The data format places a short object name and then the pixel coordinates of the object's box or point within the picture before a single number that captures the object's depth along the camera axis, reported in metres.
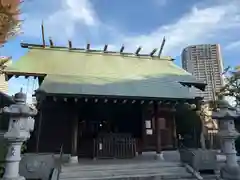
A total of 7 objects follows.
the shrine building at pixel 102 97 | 7.44
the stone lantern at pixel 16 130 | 4.92
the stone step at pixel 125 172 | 5.80
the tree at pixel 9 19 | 5.26
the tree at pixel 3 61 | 7.31
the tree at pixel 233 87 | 15.01
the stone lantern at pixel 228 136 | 6.03
